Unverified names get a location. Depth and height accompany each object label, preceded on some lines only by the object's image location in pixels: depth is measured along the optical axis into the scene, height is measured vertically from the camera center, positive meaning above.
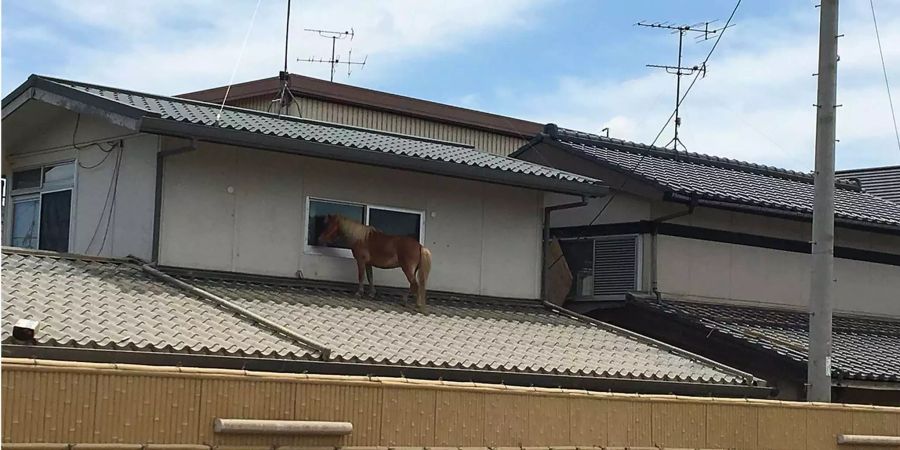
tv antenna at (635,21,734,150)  22.41 +4.49
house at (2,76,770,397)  11.31 +0.45
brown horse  14.66 +0.46
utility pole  12.80 +0.61
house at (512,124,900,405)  17.03 +0.64
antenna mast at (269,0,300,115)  23.64 +3.81
